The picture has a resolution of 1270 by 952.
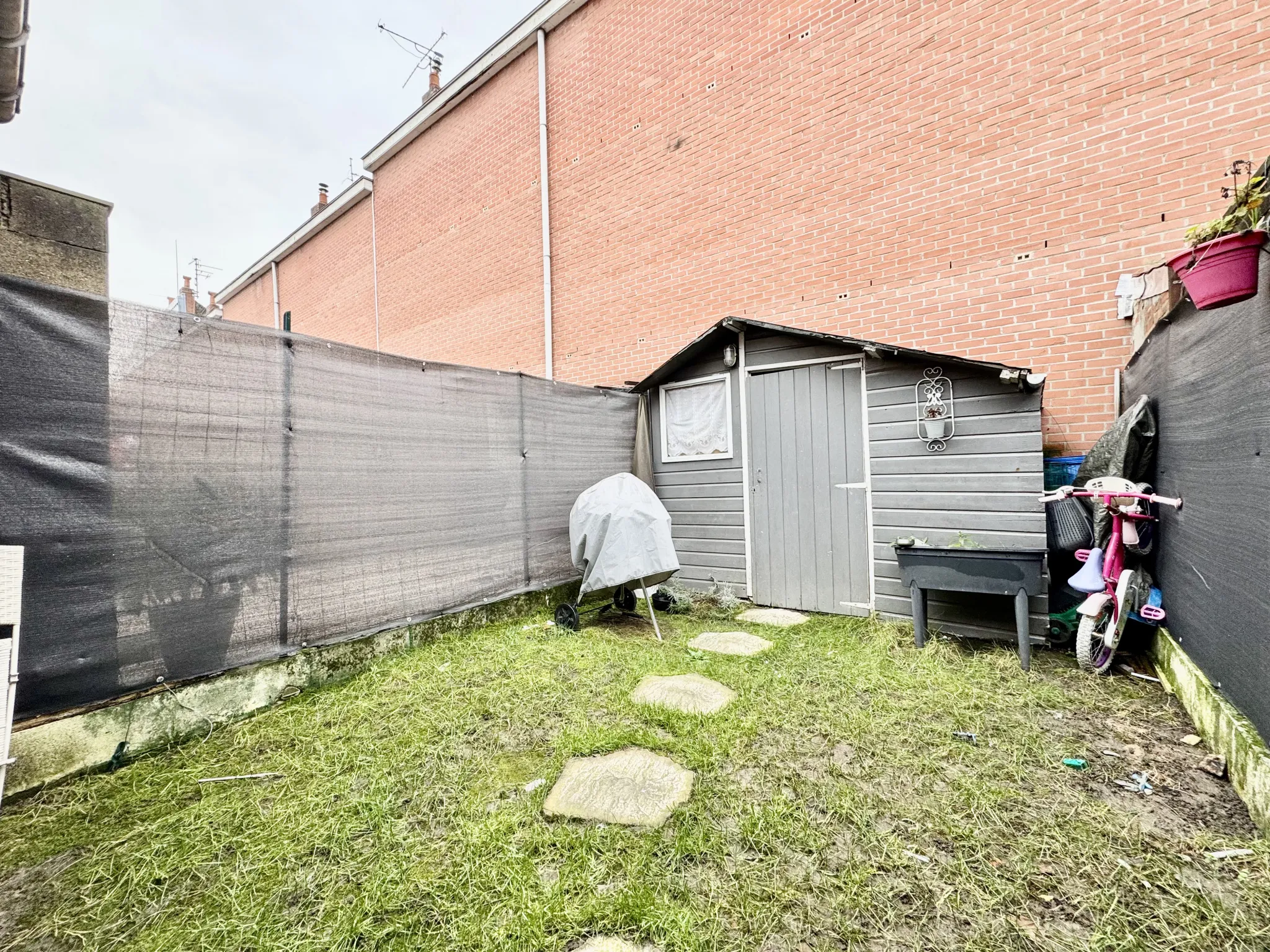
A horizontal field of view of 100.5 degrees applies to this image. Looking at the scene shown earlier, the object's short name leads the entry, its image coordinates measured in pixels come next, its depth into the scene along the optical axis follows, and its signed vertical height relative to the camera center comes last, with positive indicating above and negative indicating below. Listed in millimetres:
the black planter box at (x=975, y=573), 3371 -633
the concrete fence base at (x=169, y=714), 2131 -1003
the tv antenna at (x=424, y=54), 10500 +8830
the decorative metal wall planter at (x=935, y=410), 4035 +542
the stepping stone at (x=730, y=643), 3824 -1183
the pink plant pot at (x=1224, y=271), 1769 +696
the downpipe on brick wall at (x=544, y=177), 7785 +4658
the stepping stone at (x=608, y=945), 1389 -1210
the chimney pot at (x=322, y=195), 14271 +8261
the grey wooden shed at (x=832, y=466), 3854 +145
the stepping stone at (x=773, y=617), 4523 -1166
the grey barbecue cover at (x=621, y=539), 4047 -389
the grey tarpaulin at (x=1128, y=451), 3227 +152
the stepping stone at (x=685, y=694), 2885 -1183
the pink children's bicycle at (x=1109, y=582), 3123 -655
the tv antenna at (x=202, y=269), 17609 +7829
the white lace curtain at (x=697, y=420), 5254 +690
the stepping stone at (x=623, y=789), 1970 -1203
